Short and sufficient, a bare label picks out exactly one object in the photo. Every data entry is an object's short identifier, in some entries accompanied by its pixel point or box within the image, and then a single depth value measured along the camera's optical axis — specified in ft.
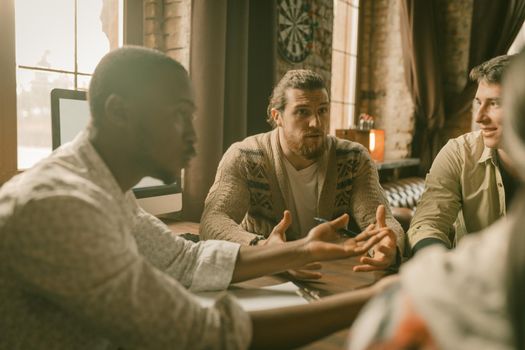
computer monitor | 5.22
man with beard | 6.57
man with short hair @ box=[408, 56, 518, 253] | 5.76
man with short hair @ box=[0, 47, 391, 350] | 2.29
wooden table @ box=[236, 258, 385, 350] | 4.05
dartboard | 11.06
